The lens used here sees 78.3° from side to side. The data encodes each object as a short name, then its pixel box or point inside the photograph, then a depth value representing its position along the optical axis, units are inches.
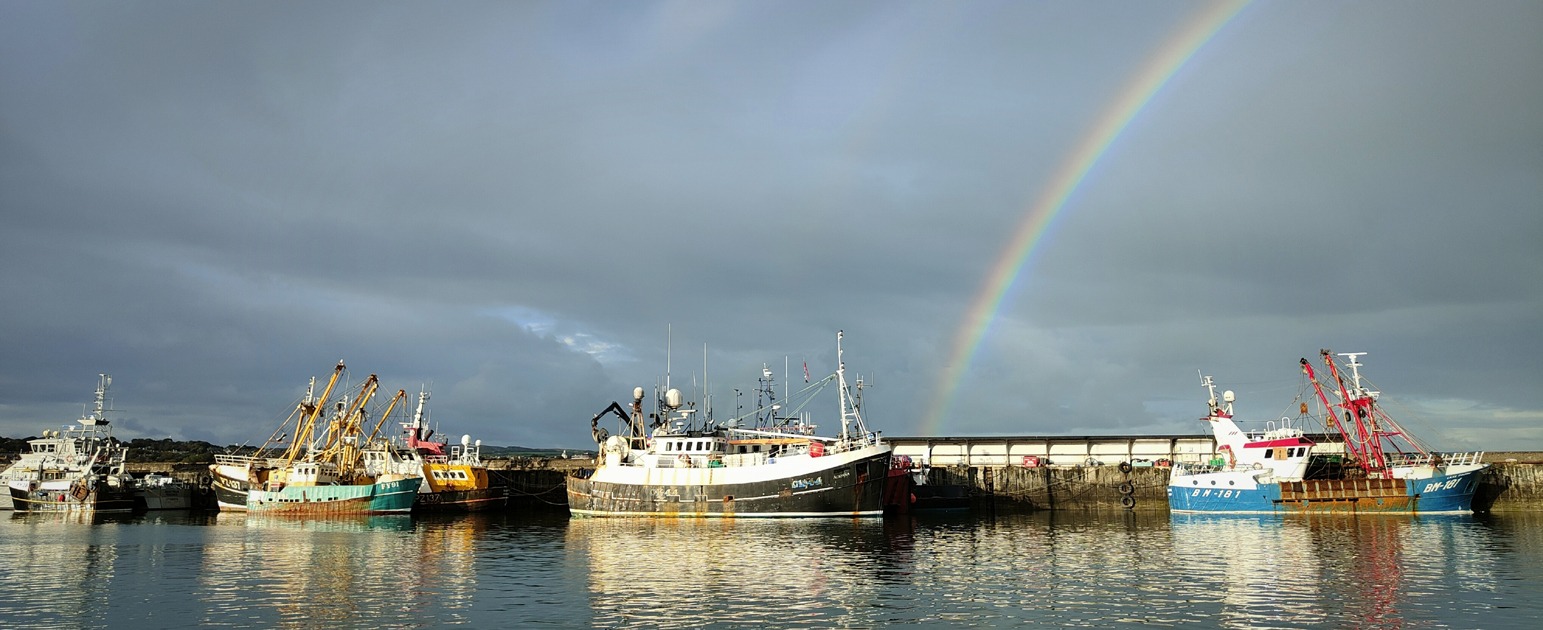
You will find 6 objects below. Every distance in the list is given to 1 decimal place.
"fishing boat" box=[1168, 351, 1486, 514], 2728.8
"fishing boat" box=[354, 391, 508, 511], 3464.6
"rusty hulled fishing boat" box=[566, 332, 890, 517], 2701.8
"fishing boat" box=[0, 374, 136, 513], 3604.8
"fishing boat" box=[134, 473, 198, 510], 3762.3
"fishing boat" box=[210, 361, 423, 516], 3186.5
